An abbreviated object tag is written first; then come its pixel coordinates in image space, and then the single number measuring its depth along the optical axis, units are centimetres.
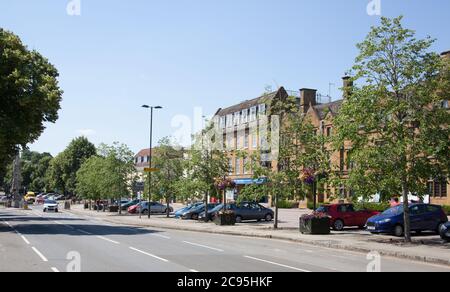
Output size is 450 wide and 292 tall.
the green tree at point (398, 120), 2019
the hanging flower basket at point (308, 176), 2742
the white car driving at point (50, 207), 6001
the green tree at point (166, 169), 4716
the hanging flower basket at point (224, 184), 3678
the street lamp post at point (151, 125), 4753
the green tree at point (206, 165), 3700
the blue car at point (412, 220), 2358
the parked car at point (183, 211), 4376
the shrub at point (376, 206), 4177
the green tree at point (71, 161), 10694
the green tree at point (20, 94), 2638
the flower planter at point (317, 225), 2497
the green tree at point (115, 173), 5547
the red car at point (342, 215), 2826
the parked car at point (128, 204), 6388
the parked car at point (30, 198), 9481
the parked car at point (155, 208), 5514
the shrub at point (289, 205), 5438
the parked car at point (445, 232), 2106
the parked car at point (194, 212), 4206
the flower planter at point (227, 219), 3309
